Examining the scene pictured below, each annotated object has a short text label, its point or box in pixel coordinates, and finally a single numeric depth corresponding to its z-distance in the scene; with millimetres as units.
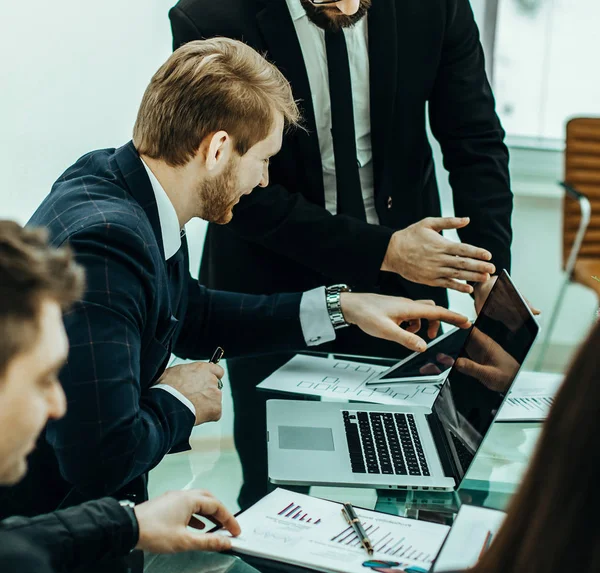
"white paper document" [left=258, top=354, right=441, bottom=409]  1581
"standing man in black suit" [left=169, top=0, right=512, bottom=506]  1824
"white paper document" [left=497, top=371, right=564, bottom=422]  1519
